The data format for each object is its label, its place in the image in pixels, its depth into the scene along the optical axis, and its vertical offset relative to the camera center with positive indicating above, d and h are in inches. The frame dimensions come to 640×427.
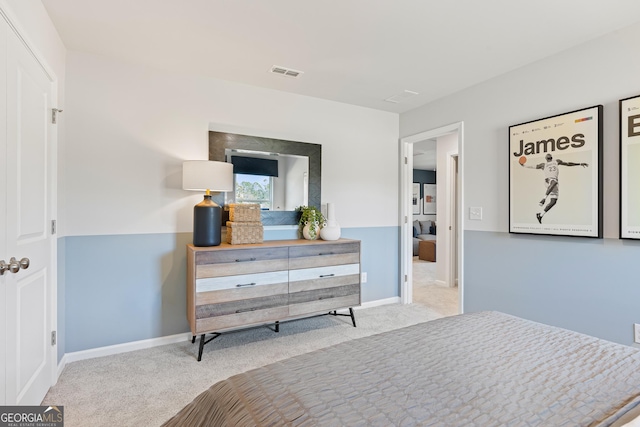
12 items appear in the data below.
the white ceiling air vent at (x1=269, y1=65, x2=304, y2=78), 111.2 +50.4
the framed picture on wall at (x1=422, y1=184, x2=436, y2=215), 373.1 +17.3
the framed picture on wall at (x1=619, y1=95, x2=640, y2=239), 83.4 +12.2
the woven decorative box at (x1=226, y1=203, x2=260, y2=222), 114.6 +0.6
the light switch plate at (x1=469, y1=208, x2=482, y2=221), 125.2 +0.2
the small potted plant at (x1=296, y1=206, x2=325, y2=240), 131.2 -3.4
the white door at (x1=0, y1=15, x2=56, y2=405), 57.3 -1.9
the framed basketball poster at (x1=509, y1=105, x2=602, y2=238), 91.8 +12.2
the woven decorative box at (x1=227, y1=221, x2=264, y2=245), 113.0 -6.7
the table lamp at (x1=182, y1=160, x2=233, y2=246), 104.1 +8.4
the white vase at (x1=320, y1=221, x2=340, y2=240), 129.3 -7.4
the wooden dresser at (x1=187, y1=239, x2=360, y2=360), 99.9 -23.4
